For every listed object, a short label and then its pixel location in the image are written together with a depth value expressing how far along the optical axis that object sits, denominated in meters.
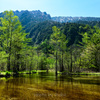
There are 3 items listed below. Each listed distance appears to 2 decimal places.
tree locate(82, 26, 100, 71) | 27.98
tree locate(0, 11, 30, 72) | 29.12
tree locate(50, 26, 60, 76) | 37.61
